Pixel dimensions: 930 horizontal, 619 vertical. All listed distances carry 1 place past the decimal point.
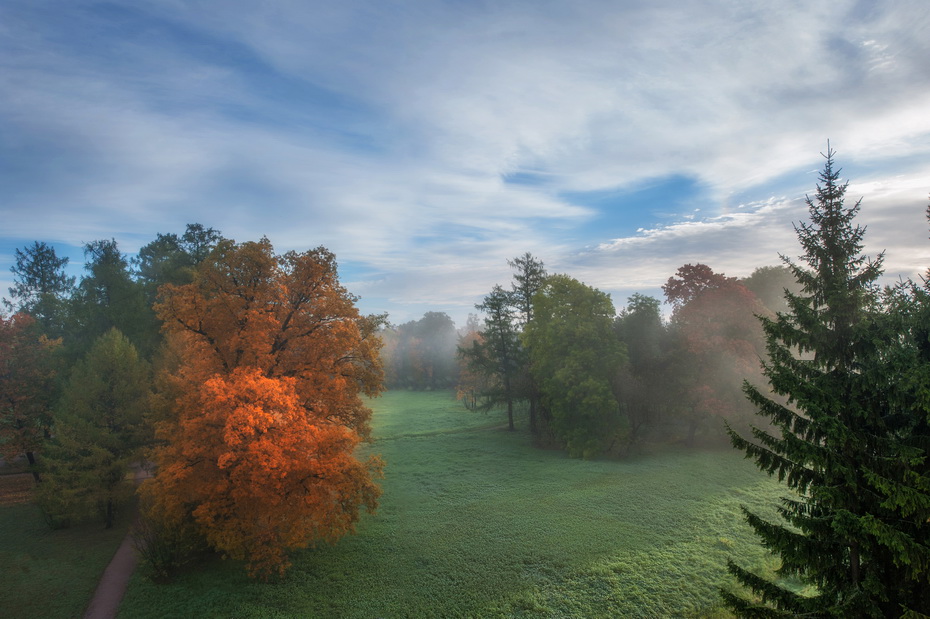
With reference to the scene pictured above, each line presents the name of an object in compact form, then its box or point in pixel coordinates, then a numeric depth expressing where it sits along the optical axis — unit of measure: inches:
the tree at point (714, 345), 1069.8
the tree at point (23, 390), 999.0
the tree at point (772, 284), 1476.4
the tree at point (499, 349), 1462.8
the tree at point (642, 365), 1211.2
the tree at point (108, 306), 1151.6
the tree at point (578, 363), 1142.3
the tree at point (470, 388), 2096.5
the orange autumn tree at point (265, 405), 550.6
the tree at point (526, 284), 1496.1
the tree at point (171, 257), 1216.8
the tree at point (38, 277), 1601.9
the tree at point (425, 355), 3129.4
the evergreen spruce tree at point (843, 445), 302.0
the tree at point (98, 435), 771.4
